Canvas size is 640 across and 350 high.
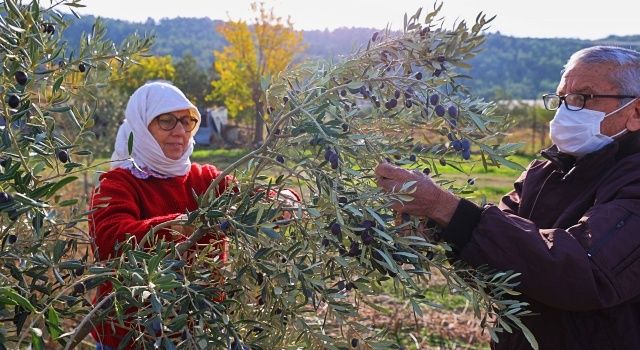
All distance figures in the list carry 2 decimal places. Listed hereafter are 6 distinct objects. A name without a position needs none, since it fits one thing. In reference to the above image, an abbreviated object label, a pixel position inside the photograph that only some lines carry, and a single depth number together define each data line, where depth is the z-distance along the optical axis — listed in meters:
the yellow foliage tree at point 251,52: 30.28
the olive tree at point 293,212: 1.35
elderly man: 1.82
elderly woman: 2.26
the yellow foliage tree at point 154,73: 30.44
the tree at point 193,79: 38.53
